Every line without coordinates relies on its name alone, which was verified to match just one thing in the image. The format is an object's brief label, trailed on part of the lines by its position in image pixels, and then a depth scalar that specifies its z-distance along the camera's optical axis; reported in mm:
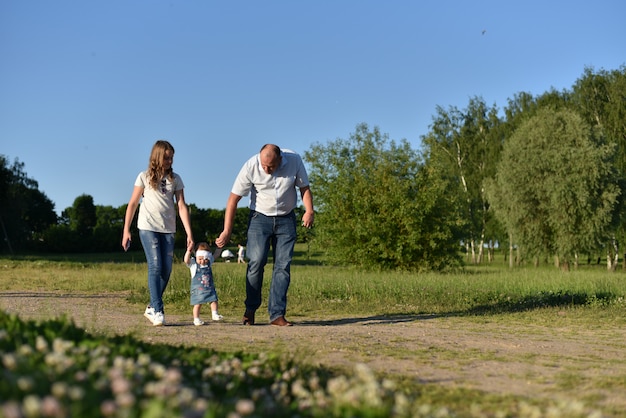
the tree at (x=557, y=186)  42562
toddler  10023
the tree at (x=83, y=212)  75250
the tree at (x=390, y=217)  30359
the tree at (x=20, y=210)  62297
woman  9250
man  9766
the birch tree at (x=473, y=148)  58188
